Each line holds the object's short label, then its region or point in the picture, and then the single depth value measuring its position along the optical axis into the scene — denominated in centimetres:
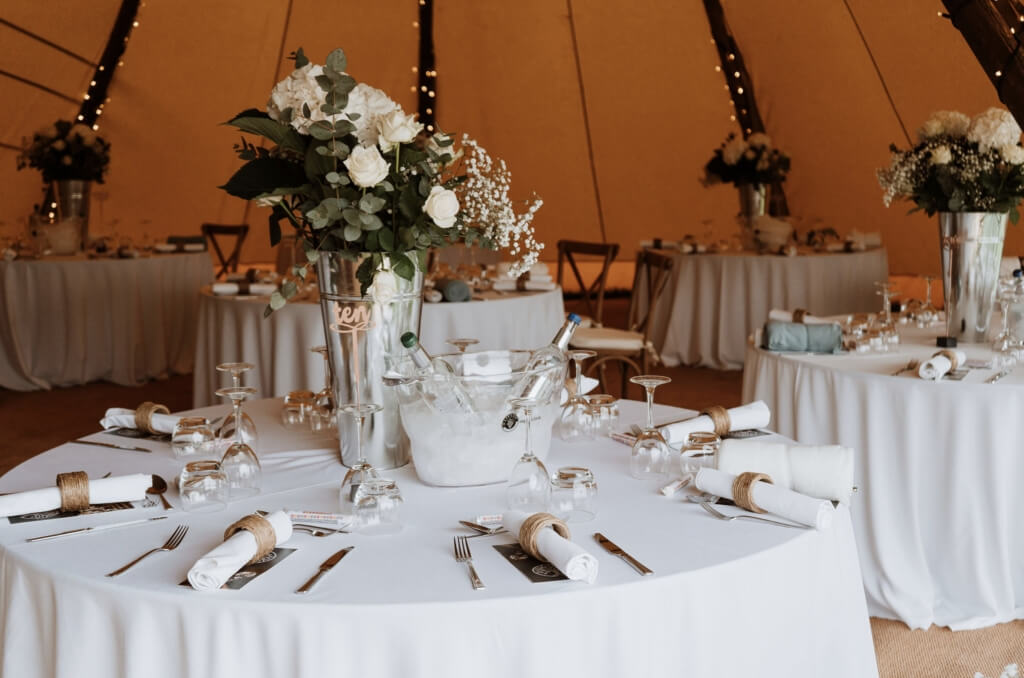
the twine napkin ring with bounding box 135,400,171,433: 241
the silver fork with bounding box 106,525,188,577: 159
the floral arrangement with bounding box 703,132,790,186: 791
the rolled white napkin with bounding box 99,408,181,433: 240
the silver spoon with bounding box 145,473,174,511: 199
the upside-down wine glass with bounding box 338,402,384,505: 181
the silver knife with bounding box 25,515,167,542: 173
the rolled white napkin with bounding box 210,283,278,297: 541
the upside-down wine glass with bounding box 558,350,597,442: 234
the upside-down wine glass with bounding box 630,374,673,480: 203
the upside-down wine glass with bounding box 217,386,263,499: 195
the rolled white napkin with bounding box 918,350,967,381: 301
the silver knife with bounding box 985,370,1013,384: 300
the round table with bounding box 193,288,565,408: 488
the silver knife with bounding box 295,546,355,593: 151
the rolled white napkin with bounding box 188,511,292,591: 149
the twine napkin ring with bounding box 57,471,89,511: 187
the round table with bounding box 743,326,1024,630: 298
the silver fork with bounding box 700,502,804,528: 178
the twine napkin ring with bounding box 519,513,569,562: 162
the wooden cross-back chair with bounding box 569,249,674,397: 563
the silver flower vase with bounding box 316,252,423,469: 211
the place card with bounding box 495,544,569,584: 155
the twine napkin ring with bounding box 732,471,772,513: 180
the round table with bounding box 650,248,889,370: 740
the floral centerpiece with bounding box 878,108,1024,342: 346
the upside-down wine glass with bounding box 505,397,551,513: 177
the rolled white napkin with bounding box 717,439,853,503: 185
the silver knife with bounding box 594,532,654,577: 155
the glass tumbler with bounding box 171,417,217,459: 220
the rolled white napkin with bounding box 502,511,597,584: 151
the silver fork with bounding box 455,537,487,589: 154
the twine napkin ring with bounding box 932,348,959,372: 309
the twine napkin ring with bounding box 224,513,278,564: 161
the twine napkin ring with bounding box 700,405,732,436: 232
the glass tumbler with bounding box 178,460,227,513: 188
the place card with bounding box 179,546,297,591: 153
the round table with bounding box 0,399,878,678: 145
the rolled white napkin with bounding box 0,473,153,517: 184
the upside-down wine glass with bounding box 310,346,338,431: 245
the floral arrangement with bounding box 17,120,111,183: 758
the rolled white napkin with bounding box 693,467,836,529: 172
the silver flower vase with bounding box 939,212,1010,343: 361
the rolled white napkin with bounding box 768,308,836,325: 404
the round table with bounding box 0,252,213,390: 702
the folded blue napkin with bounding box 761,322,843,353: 345
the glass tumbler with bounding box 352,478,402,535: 175
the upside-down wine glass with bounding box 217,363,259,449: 221
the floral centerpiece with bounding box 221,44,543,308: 189
